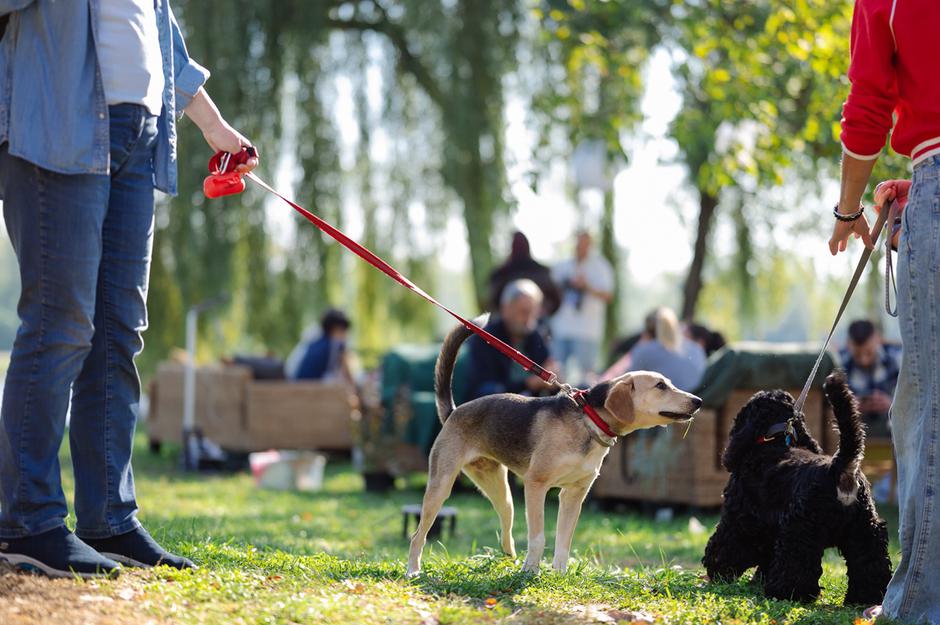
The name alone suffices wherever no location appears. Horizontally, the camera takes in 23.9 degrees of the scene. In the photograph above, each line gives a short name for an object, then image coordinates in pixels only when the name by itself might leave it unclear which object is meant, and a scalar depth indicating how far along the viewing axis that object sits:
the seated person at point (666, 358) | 18.06
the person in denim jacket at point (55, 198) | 7.10
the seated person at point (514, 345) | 18.38
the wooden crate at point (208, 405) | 24.81
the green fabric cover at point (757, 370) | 16.88
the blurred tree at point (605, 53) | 20.09
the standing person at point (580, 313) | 25.58
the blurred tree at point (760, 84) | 17.94
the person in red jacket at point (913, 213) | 7.42
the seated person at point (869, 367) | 18.88
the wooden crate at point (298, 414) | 24.39
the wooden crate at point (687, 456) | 17.29
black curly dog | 8.42
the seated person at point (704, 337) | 22.78
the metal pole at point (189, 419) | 24.72
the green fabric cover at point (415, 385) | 20.65
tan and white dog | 9.23
